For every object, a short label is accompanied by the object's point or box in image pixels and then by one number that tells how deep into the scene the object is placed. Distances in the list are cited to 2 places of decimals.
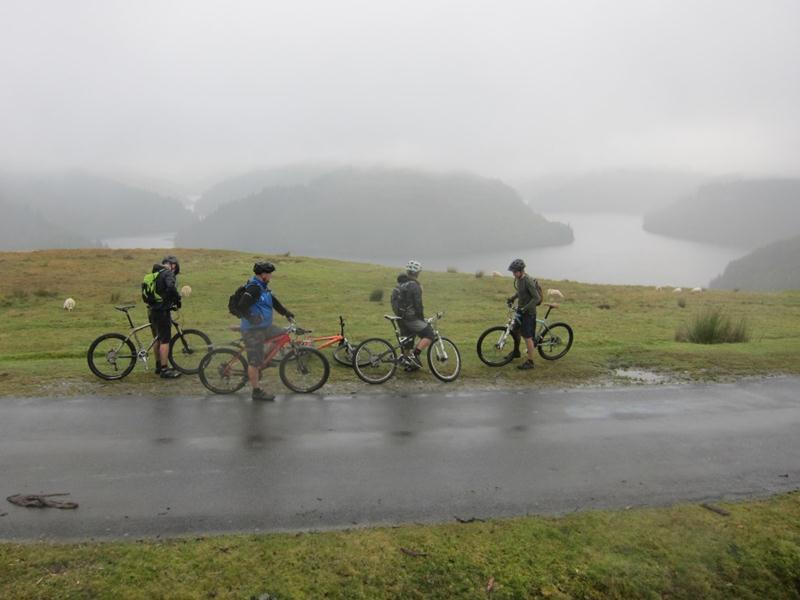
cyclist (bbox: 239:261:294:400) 9.90
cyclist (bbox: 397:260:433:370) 11.47
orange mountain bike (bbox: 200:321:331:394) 10.26
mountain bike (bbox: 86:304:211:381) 11.17
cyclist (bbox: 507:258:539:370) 12.33
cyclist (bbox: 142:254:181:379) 11.05
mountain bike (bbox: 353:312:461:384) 11.29
